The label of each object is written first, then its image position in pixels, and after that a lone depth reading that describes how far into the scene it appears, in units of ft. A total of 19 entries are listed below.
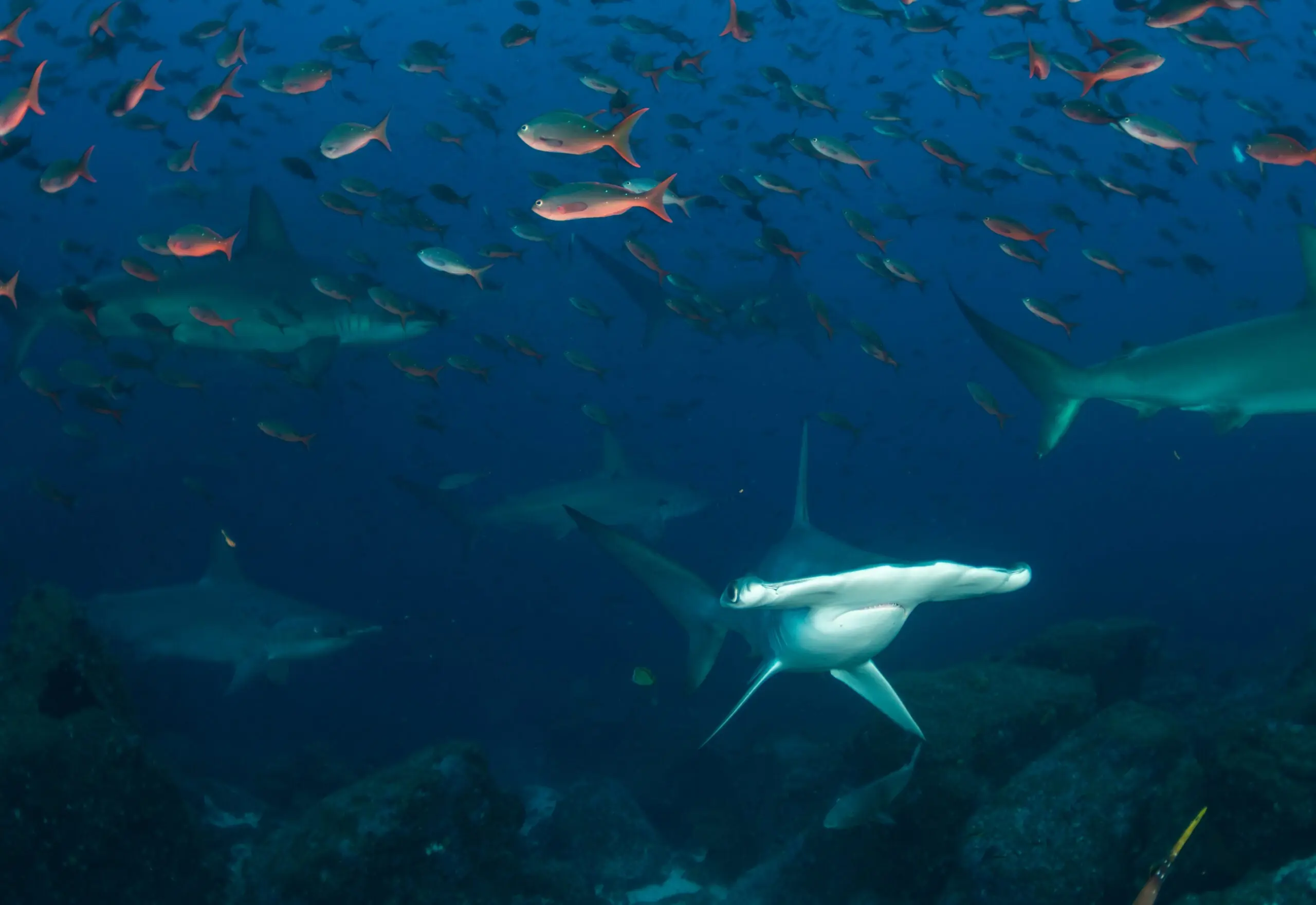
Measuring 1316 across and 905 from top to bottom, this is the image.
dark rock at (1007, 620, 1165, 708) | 22.52
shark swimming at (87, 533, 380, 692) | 26.63
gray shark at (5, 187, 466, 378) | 26.50
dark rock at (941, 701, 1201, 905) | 12.76
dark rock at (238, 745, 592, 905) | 14.23
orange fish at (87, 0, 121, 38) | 24.18
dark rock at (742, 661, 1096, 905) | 15.64
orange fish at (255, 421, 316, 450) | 25.52
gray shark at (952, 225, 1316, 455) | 15.67
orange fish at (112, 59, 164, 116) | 22.22
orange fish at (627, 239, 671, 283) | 24.94
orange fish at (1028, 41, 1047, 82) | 23.17
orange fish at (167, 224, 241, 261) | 21.86
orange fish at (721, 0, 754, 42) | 23.72
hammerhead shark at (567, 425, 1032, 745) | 9.26
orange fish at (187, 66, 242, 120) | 24.07
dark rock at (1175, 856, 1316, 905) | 9.22
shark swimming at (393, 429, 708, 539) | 36.19
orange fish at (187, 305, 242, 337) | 24.99
